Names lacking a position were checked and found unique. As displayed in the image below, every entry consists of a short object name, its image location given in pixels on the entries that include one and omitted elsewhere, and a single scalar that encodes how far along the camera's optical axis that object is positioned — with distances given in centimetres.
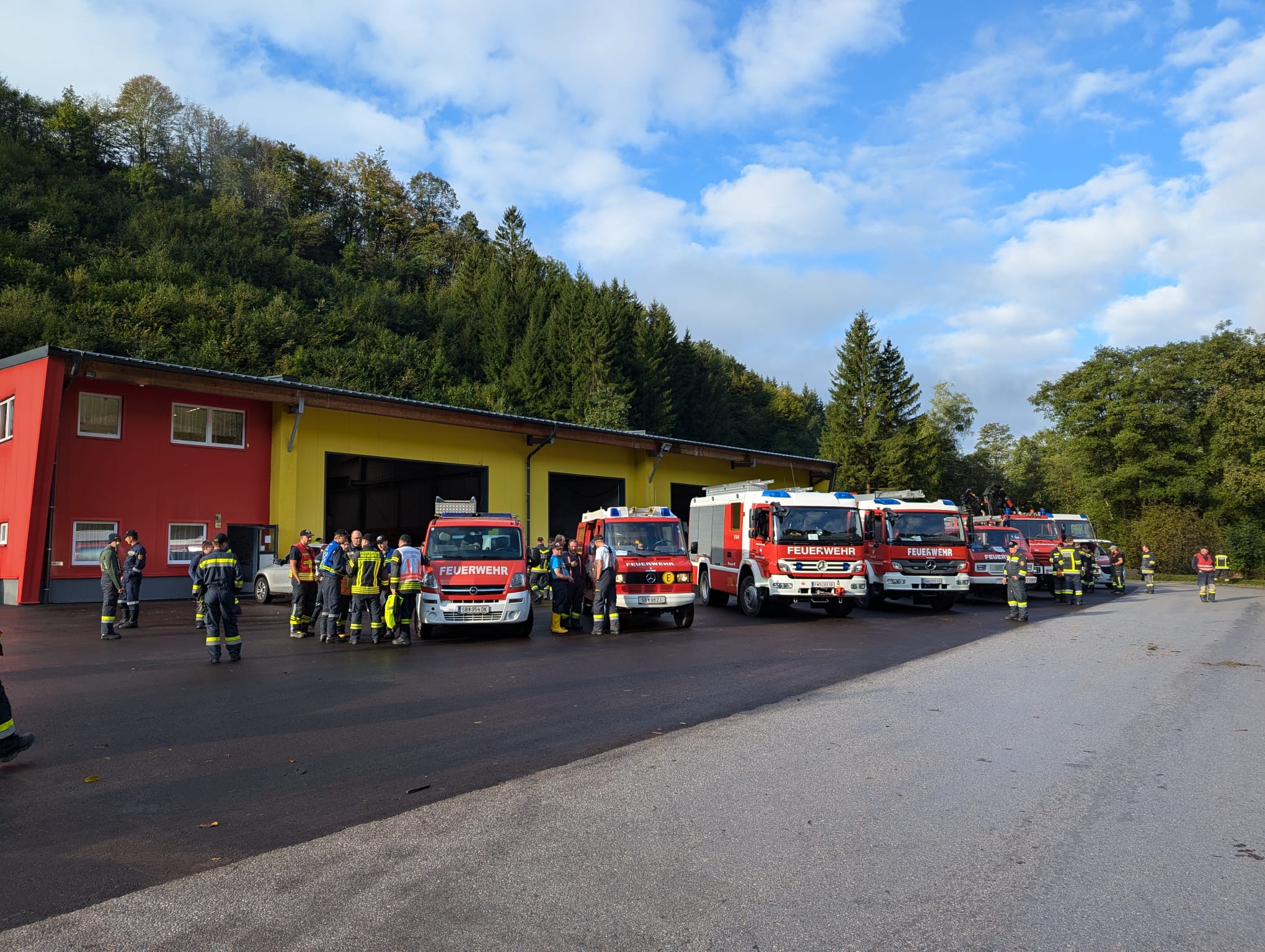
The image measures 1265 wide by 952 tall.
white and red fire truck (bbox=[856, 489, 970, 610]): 2038
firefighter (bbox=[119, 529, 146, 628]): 1572
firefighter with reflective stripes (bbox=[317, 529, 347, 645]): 1407
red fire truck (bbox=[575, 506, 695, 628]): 1653
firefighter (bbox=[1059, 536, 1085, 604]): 2316
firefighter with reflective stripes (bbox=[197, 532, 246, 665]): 1138
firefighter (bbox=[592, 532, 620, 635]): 1588
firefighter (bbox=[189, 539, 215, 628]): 1185
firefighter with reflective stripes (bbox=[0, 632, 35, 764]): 632
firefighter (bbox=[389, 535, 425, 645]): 1407
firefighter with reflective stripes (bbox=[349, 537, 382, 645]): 1389
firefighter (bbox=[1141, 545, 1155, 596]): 3033
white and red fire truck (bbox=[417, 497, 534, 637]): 1424
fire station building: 2069
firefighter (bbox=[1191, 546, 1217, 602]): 2550
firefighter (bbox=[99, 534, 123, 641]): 1441
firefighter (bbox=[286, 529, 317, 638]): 1489
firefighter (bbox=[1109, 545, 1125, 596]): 3011
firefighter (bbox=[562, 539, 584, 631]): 1614
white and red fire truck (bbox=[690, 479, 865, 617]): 1784
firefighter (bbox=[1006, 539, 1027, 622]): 1877
